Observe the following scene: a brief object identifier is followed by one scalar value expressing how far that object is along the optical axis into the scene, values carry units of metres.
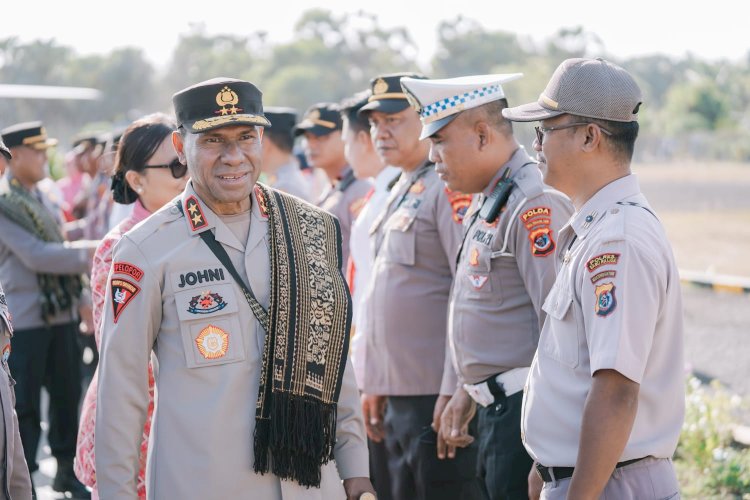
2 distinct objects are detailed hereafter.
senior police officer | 5.16
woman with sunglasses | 7.45
